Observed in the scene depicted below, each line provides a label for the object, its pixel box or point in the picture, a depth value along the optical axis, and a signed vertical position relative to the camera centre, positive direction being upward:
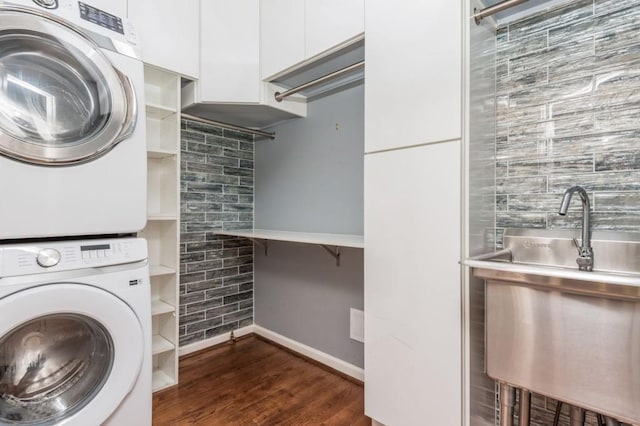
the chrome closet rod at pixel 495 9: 1.19 +0.77
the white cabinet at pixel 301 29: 1.63 +1.03
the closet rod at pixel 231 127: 2.22 +0.66
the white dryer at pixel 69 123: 1.13 +0.36
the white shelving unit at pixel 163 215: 1.97 +0.00
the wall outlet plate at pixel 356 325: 2.04 -0.71
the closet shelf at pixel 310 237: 1.70 -0.14
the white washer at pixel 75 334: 1.08 -0.44
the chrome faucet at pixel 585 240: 1.12 -0.09
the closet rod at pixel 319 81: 1.68 +0.77
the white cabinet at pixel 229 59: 2.04 +1.00
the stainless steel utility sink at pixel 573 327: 0.90 -0.35
